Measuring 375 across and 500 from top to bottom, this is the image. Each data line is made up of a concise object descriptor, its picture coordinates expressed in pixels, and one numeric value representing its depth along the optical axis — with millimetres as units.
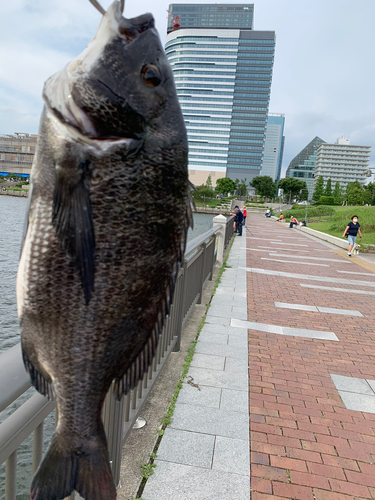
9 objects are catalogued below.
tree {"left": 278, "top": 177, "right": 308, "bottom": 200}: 87562
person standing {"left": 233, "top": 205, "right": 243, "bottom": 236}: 20956
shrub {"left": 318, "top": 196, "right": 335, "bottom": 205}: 77138
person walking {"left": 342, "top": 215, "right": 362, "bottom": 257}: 16188
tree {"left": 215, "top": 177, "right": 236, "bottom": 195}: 94625
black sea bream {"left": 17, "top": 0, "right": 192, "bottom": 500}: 797
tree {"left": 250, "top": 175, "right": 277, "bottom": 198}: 93938
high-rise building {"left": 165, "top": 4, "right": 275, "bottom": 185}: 117938
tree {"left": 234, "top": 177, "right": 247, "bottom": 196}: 100188
